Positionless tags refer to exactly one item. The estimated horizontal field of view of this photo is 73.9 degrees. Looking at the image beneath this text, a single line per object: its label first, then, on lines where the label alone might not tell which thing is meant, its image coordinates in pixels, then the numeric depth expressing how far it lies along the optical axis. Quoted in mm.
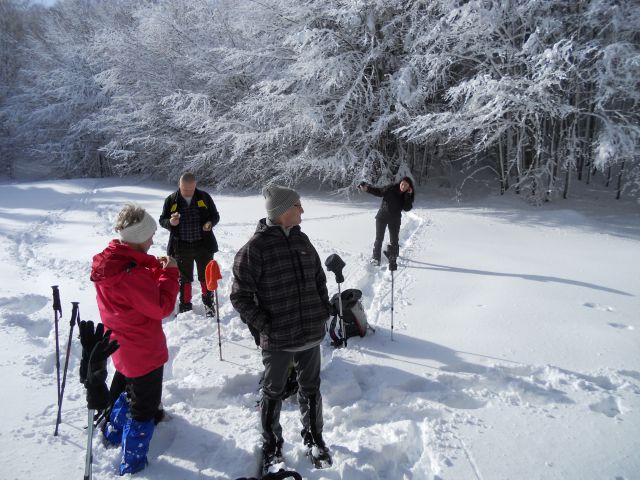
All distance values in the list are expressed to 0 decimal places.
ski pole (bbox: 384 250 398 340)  4879
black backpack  4477
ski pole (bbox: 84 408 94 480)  2430
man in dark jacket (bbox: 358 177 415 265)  6527
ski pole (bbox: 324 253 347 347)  4056
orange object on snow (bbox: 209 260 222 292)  4102
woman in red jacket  2625
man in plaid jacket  2619
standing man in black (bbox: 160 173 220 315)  4973
